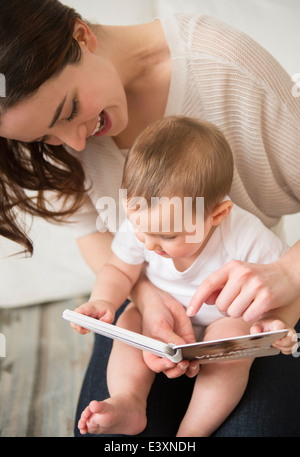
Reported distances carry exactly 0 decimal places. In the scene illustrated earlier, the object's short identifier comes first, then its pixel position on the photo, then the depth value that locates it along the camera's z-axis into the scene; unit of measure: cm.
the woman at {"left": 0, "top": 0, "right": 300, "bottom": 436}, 71
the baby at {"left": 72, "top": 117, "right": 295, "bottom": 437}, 70
